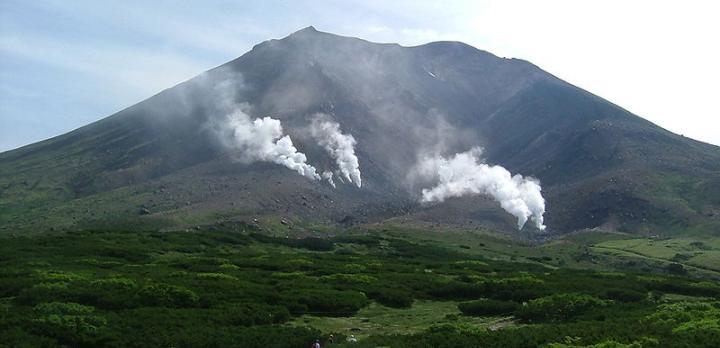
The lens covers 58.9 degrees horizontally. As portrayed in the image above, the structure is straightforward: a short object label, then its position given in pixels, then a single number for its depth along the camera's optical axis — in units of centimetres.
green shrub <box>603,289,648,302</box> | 4609
